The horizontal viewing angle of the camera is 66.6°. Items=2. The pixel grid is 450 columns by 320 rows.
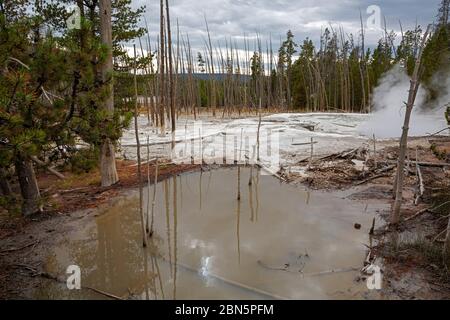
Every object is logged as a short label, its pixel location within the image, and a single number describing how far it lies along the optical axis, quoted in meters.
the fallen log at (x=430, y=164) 7.93
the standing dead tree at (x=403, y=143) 4.33
